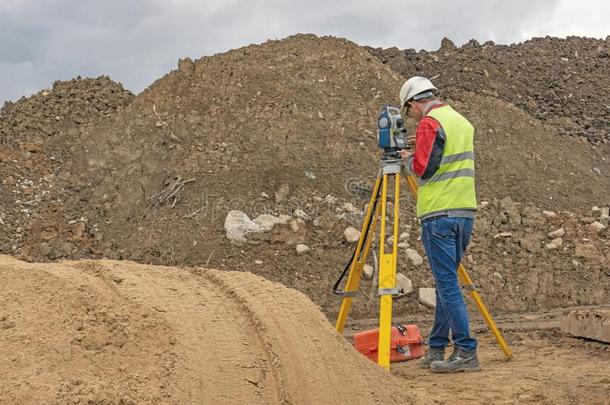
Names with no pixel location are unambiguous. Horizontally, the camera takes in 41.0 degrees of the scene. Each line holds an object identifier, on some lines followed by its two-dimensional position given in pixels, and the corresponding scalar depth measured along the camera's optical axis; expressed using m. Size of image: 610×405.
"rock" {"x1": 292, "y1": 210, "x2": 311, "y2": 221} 10.62
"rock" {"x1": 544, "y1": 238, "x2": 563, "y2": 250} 10.65
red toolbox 6.33
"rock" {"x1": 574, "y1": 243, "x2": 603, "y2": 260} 10.56
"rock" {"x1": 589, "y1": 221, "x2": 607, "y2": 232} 11.17
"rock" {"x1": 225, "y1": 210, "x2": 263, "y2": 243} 10.48
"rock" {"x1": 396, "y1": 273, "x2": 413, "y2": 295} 9.52
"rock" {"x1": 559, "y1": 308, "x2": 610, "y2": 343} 6.86
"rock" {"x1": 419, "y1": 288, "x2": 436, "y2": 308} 9.45
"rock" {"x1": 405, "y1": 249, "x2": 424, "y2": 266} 9.95
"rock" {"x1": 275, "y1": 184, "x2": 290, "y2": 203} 11.00
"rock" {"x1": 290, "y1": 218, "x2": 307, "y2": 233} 10.35
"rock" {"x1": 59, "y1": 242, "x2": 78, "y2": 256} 11.17
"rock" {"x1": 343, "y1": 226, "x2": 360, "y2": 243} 10.28
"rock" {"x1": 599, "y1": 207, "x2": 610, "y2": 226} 11.52
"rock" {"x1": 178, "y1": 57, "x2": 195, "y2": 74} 13.95
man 5.61
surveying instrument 5.45
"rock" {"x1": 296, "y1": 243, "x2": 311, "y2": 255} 10.09
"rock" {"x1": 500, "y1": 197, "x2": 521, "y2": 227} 11.08
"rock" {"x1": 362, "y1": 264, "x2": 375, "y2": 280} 9.74
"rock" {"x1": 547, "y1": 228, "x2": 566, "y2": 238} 10.88
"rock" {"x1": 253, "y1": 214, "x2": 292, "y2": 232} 10.44
